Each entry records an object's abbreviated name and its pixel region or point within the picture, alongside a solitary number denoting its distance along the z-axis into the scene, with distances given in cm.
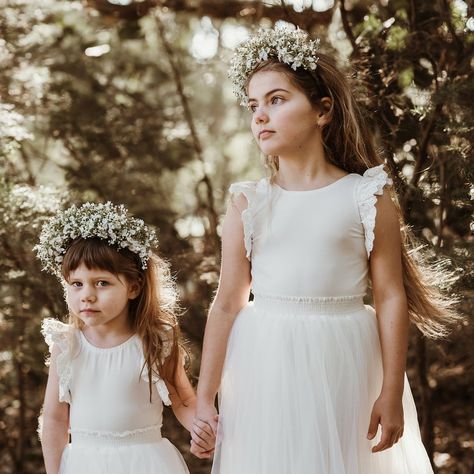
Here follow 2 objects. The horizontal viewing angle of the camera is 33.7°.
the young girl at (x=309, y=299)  246
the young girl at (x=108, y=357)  275
